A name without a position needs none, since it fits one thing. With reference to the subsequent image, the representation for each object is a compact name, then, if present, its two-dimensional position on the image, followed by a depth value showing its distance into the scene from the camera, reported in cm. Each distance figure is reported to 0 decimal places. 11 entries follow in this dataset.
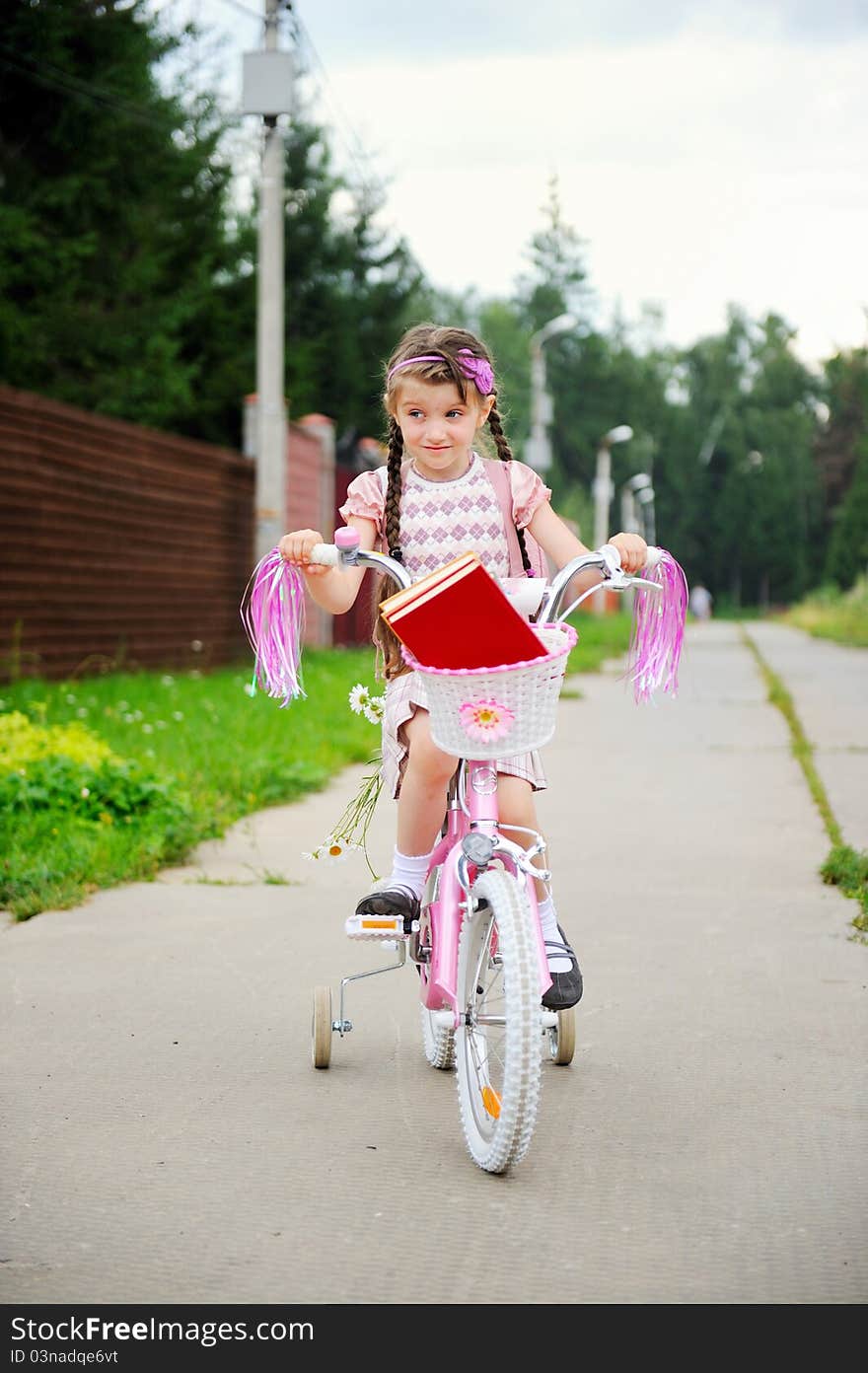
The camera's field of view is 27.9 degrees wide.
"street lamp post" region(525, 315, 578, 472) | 3025
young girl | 364
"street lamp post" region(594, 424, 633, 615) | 4603
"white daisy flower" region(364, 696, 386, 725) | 406
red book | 306
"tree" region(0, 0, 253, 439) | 2031
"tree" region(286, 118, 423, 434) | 3500
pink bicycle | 317
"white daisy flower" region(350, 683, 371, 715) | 397
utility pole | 1417
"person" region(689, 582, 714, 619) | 6462
